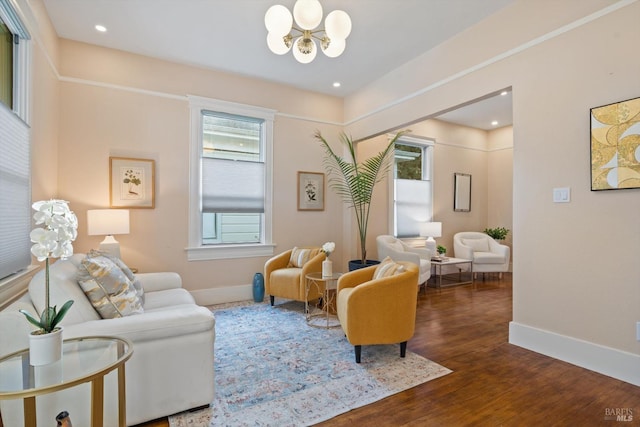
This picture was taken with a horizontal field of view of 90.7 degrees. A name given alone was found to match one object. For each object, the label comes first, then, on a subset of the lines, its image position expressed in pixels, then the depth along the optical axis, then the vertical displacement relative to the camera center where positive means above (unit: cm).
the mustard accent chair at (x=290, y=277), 383 -79
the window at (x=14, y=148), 196 +45
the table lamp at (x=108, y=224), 330 -10
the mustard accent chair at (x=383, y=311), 250 -77
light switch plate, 258 +16
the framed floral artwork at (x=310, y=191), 494 +37
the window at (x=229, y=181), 421 +48
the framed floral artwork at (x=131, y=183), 372 +39
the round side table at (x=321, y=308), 344 -117
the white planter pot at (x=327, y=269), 342 -59
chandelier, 212 +132
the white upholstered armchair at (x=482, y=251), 561 -69
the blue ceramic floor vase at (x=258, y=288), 436 -102
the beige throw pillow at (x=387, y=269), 269 -48
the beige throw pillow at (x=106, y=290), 193 -47
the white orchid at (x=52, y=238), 134 -10
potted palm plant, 426 +54
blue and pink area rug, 191 -120
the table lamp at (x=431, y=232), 566 -32
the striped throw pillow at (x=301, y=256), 419 -55
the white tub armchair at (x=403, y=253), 469 -60
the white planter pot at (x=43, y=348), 129 -55
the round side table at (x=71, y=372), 119 -64
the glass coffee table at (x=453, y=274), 528 -116
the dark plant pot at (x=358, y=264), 421 -68
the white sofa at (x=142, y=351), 156 -78
